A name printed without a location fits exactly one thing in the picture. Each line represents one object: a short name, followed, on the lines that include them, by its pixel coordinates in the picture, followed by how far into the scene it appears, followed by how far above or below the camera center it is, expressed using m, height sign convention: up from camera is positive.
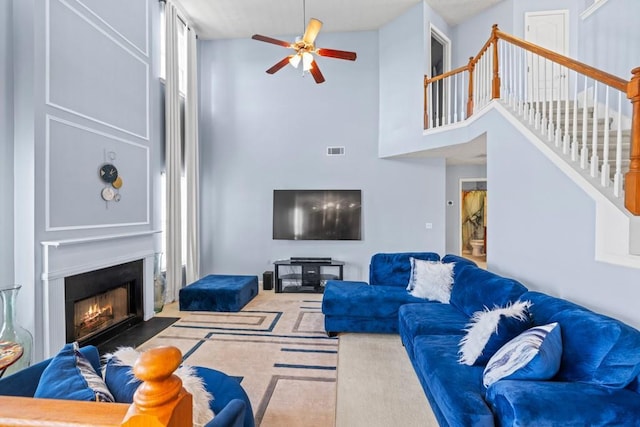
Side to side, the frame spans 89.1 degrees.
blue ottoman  4.34 -1.15
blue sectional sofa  1.39 -0.83
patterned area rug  2.28 -1.36
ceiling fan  3.34 +1.74
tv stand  5.51 -1.10
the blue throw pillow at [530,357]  1.58 -0.73
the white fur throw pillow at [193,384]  1.15 -0.67
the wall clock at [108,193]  3.27 +0.19
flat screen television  5.70 -0.06
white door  5.27 +2.98
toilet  8.62 -0.94
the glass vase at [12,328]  2.10 -0.76
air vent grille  5.83 +1.09
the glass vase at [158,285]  4.23 -0.95
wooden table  1.79 -0.82
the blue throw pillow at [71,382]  1.06 -0.59
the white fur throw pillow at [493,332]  1.88 -0.71
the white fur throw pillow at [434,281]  3.33 -0.73
